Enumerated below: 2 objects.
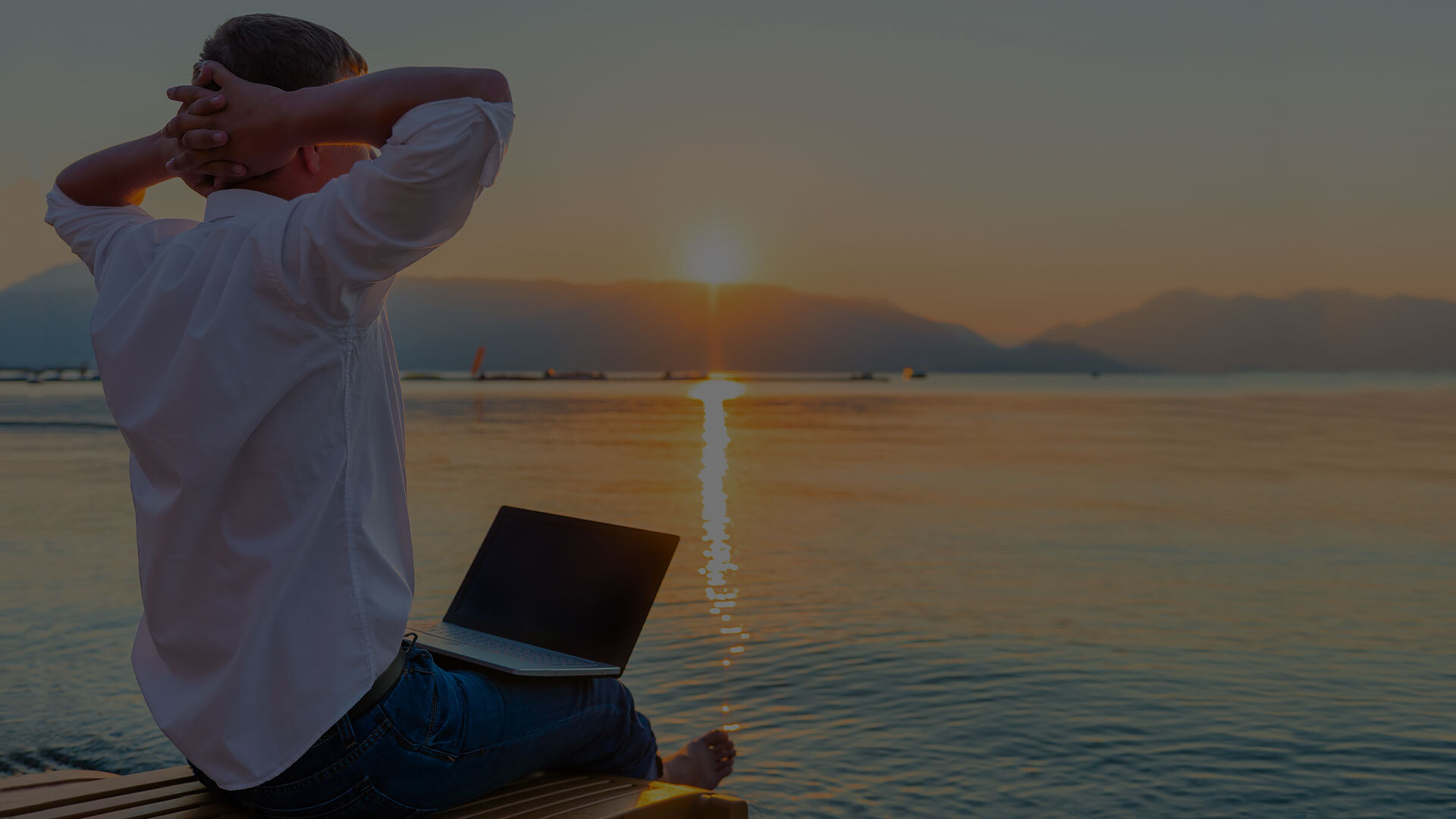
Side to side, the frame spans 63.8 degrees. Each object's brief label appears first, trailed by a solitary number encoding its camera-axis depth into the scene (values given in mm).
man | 1616
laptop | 2473
